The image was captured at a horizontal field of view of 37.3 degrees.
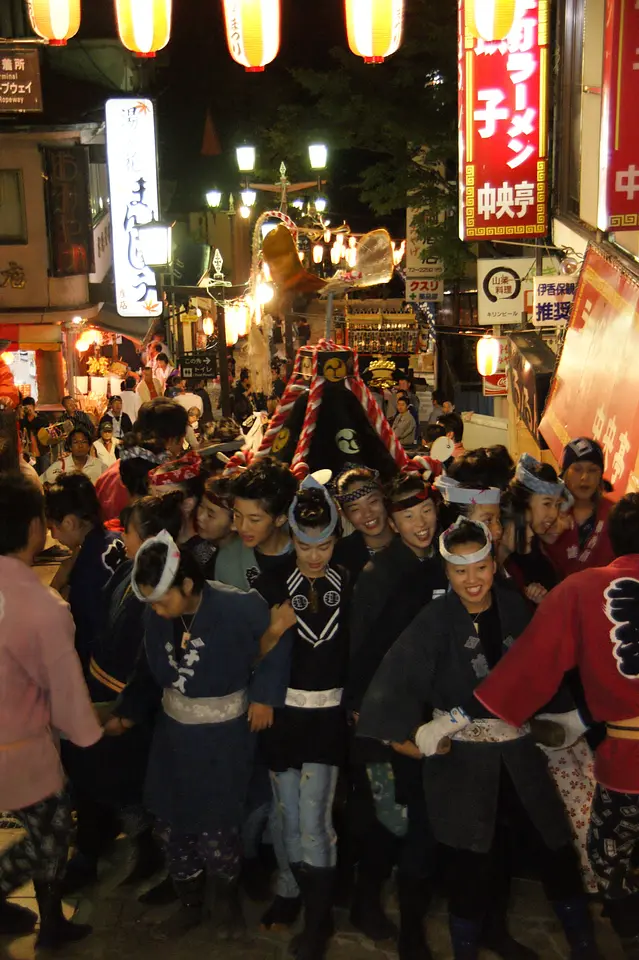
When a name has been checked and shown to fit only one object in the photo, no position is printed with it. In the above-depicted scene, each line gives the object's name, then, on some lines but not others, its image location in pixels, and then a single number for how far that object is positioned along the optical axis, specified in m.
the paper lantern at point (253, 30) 10.48
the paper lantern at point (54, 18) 10.70
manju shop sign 20.92
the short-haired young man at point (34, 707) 4.16
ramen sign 11.91
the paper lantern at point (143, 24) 10.51
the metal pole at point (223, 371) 19.31
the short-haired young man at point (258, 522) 5.10
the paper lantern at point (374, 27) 10.56
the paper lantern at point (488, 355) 17.08
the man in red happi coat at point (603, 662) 3.97
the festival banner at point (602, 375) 6.79
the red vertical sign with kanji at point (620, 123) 6.11
